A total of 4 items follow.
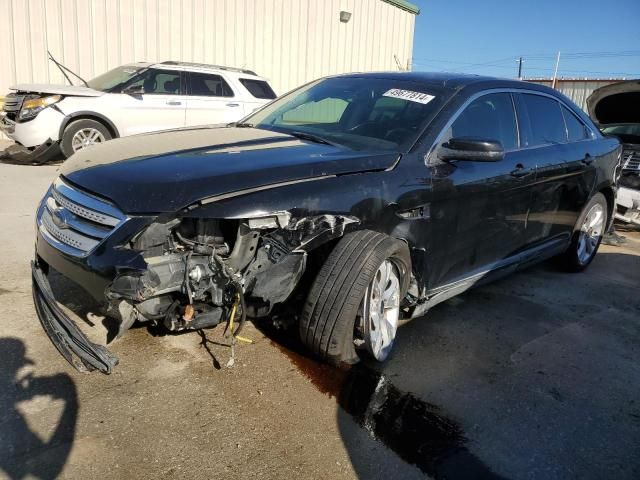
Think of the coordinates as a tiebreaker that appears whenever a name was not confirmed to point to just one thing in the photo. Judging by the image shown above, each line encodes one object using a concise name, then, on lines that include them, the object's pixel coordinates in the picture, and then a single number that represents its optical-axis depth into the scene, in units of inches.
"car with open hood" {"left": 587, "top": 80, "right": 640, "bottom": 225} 285.0
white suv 343.3
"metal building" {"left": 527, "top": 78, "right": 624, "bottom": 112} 1015.3
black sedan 97.7
